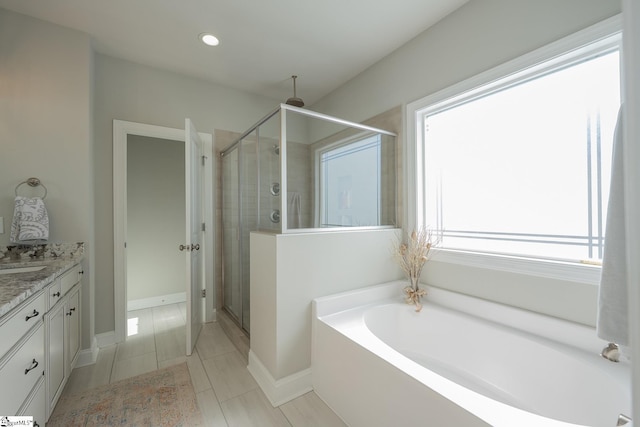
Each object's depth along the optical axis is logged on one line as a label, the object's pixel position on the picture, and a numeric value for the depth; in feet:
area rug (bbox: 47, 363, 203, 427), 4.80
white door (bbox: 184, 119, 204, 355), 7.13
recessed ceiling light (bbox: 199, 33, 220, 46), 7.06
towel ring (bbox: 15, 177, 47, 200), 6.13
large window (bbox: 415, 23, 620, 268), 4.55
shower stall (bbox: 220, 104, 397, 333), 5.93
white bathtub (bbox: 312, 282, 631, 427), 3.50
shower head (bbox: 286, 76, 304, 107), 9.21
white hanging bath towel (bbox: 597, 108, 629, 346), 2.23
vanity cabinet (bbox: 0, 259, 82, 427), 3.30
